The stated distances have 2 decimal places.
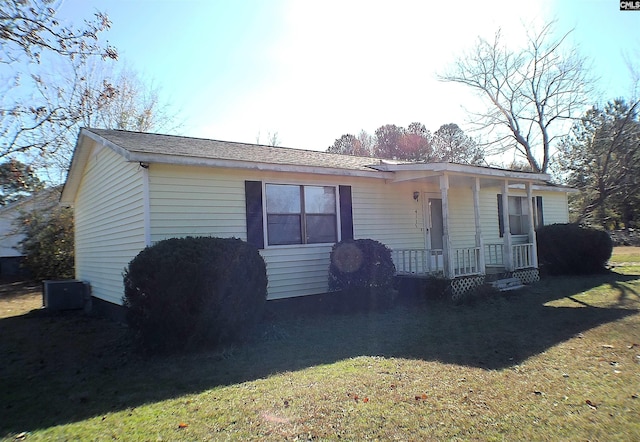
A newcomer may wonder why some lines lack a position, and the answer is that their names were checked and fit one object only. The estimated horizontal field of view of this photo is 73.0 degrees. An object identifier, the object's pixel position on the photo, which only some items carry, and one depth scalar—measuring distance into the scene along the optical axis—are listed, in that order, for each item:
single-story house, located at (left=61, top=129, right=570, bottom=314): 7.79
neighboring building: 19.75
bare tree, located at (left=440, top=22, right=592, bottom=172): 27.84
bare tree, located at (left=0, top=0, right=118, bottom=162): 7.30
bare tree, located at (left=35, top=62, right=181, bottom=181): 16.27
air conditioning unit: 10.85
